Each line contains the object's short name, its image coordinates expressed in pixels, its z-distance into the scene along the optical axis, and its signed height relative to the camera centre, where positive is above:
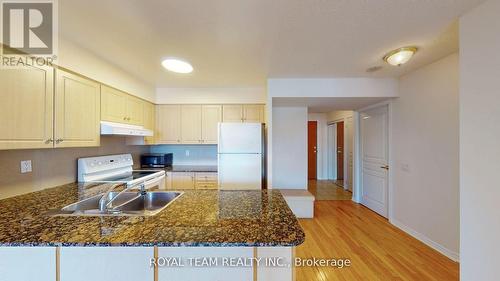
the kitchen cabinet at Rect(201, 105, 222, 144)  3.73 +0.37
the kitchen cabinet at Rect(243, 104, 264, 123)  3.74 +0.53
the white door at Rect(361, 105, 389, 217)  3.49 -0.33
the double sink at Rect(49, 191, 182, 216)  1.71 -0.54
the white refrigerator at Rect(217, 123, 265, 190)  3.11 -0.21
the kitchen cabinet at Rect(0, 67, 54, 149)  1.47 +0.28
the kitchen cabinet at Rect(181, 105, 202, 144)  3.74 +0.32
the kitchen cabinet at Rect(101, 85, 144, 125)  2.47 +0.49
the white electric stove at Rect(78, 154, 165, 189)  2.38 -0.41
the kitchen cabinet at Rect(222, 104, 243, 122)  3.74 +0.54
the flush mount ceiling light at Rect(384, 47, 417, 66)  2.12 +0.93
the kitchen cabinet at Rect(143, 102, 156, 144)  3.44 +0.42
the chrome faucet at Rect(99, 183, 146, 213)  1.39 -0.45
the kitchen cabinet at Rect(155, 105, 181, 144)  3.74 +0.35
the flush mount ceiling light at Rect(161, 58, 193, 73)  2.47 +0.99
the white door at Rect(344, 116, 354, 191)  5.43 -0.22
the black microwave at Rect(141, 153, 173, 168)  3.70 -0.35
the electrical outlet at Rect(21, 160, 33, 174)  1.83 -0.22
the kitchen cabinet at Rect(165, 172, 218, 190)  3.41 -0.64
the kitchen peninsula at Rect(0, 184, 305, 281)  0.96 -0.53
